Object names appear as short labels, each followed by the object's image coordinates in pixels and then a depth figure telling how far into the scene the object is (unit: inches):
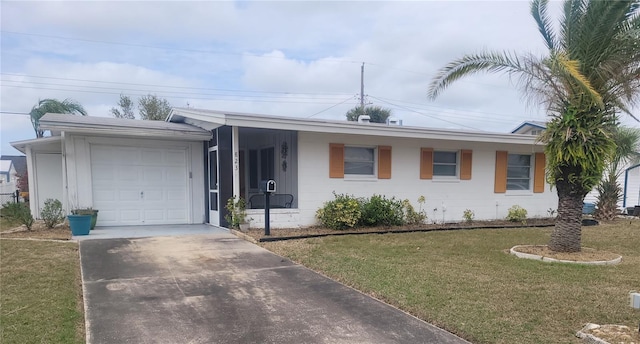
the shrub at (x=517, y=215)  489.7
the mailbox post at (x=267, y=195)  337.4
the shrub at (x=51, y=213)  356.2
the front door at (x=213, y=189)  390.9
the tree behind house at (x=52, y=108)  737.0
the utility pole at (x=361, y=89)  1326.2
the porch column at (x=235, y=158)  355.3
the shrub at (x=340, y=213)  384.8
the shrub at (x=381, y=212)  403.2
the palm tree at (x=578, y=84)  262.1
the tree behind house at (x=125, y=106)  1077.8
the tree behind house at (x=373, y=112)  1325.0
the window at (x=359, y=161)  422.0
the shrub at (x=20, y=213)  345.7
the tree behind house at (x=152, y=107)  1056.8
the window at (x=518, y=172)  515.2
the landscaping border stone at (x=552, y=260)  259.5
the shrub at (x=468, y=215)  470.9
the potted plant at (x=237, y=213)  361.1
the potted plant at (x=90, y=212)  346.4
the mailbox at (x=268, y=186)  337.1
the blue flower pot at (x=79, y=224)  326.0
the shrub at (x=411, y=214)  438.0
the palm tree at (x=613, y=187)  522.9
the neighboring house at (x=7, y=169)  1475.4
